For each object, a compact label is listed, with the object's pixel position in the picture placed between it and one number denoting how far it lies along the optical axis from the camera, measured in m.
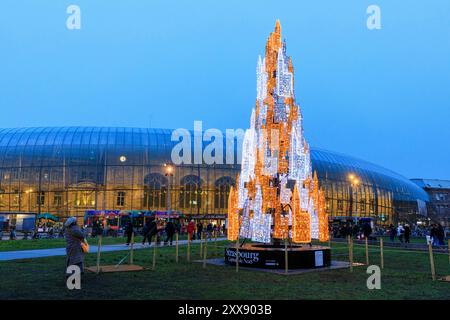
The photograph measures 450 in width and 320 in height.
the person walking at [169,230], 32.97
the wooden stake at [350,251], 17.25
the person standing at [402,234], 39.49
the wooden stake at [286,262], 16.47
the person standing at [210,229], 52.96
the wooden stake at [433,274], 15.39
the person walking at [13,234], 42.23
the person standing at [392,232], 43.19
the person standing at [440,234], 32.79
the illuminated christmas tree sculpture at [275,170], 19.36
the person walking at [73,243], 13.34
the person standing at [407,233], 37.48
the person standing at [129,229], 29.24
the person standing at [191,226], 34.42
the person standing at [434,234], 33.06
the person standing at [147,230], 31.24
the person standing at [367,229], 37.22
